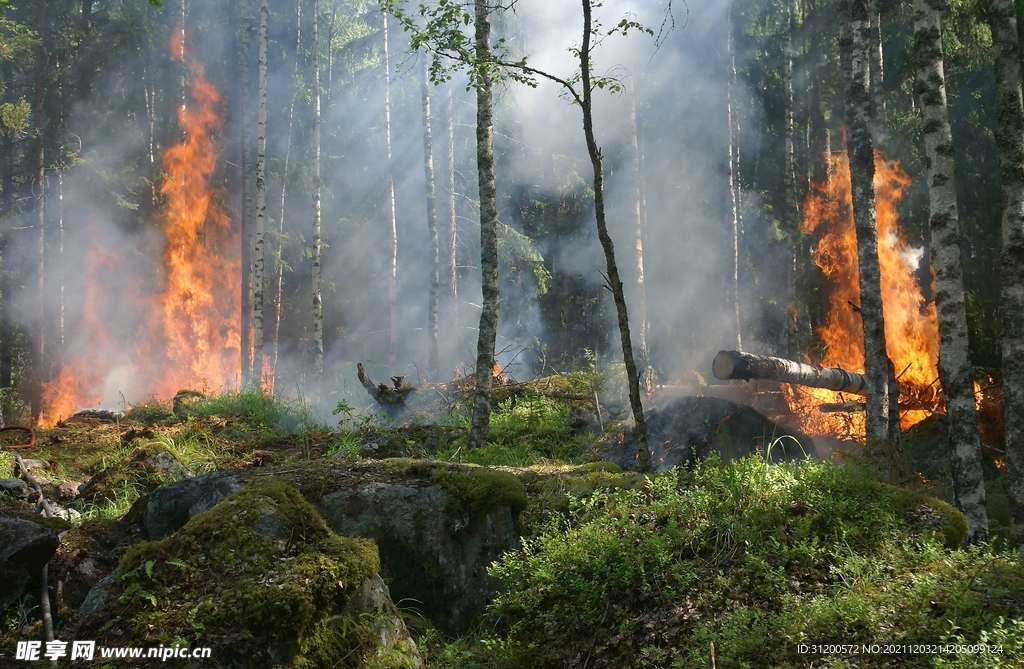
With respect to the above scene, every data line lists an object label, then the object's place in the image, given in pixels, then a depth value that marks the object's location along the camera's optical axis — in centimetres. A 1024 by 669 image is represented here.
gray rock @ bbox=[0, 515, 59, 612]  496
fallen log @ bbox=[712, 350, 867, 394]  1192
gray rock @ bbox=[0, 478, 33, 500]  674
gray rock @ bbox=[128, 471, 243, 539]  596
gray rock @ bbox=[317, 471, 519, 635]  588
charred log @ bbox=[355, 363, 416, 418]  1434
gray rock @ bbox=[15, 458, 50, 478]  819
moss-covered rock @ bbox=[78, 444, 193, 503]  724
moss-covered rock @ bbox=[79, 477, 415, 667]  409
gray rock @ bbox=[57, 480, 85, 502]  724
